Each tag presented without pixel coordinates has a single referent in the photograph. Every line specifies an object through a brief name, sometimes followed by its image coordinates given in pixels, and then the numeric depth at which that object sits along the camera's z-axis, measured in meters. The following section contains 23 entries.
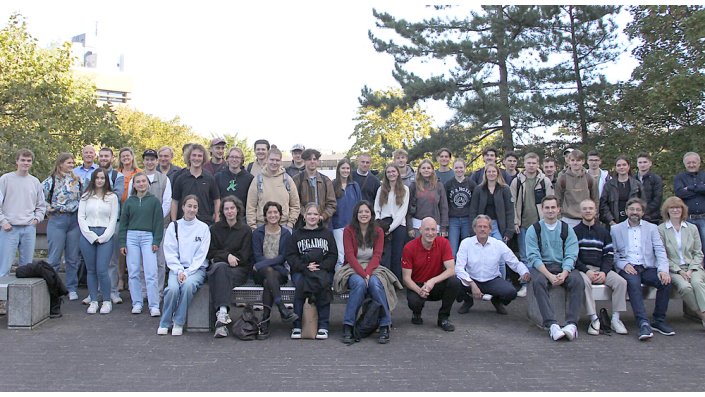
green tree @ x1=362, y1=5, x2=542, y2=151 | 18.00
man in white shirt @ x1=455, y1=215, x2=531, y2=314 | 7.34
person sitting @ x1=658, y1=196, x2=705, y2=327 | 6.96
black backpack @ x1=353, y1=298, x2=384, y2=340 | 6.44
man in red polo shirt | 6.96
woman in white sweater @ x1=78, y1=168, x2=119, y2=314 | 7.57
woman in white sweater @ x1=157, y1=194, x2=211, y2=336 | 6.64
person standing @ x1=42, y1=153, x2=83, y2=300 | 7.78
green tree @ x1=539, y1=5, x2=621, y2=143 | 17.39
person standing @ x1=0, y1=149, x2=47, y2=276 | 7.57
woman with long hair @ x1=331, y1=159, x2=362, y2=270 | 8.39
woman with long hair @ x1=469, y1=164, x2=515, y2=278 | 8.49
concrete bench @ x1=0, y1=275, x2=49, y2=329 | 6.77
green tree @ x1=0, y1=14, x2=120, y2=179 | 16.73
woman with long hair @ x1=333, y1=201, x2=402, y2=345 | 6.48
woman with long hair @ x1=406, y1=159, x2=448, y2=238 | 8.48
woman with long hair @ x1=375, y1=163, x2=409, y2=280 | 8.28
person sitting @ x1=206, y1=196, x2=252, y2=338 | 6.68
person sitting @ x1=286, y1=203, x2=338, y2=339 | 6.59
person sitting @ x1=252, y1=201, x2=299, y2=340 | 6.57
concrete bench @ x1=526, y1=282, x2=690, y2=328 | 6.86
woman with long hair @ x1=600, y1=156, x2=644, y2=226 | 8.46
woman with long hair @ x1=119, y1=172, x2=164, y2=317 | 7.43
